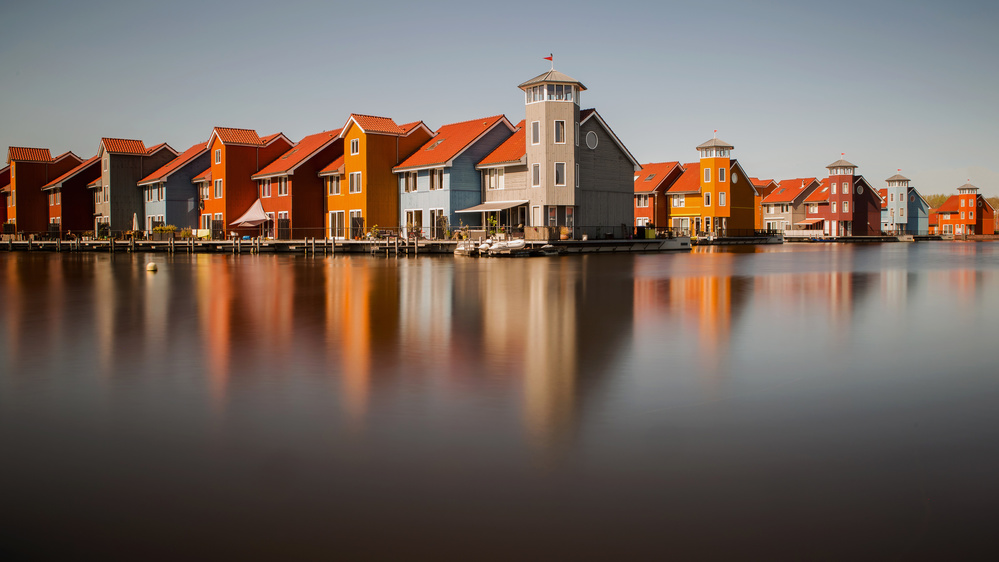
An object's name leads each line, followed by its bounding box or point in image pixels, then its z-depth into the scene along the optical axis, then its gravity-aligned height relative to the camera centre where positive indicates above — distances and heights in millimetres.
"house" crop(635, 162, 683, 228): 91625 +5885
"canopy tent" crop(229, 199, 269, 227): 66412 +2714
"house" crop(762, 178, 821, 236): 111875 +5579
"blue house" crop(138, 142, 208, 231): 74688 +5461
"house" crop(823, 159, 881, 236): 106812 +5818
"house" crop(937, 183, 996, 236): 141125 +5612
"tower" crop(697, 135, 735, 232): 86375 +7397
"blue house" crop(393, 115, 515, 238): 57594 +5133
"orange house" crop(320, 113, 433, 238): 60188 +5894
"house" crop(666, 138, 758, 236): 86688 +5577
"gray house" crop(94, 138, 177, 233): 79375 +7289
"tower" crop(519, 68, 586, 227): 54469 +7229
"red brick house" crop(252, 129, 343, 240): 64812 +4852
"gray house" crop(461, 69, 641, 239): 54562 +5456
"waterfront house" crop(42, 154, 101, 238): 84562 +5421
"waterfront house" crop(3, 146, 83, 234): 87062 +7041
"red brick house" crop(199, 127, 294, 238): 69125 +7047
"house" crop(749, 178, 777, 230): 116500 +8697
